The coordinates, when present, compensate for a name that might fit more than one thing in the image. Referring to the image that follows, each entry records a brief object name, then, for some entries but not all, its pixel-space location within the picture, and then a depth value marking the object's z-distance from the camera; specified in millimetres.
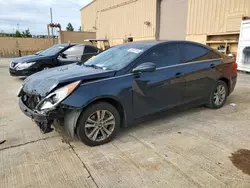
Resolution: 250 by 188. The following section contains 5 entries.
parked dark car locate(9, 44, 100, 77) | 7441
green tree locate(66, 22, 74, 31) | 59912
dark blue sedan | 2758
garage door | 13070
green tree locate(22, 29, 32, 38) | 39241
